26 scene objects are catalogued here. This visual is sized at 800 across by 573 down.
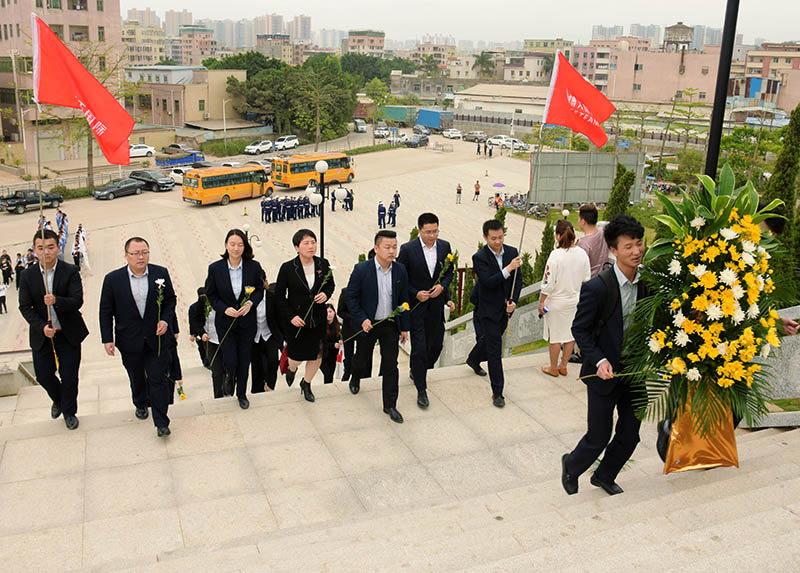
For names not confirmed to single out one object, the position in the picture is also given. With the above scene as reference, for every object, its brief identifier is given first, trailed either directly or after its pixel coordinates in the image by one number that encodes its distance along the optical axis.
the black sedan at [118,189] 33.94
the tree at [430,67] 122.39
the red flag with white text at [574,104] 8.29
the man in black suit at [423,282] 6.77
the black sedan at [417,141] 59.11
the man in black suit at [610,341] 4.68
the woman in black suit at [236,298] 6.42
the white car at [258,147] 52.34
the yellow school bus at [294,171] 36.16
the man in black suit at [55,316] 6.07
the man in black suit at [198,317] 7.26
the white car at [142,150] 47.62
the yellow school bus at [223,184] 31.70
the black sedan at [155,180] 35.97
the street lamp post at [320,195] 16.11
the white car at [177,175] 38.25
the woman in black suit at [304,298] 6.56
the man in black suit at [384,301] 6.49
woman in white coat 7.26
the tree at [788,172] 9.23
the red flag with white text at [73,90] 6.93
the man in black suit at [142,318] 5.99
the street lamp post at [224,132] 54.45
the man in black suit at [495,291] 6.74
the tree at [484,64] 130.75
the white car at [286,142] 54.84
